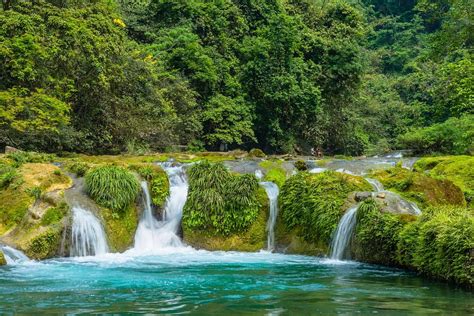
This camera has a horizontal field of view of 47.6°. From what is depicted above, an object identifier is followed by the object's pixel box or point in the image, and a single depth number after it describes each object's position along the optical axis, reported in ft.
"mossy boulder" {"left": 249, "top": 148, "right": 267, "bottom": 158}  78.00
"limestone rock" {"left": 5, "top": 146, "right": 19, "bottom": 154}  62.62
